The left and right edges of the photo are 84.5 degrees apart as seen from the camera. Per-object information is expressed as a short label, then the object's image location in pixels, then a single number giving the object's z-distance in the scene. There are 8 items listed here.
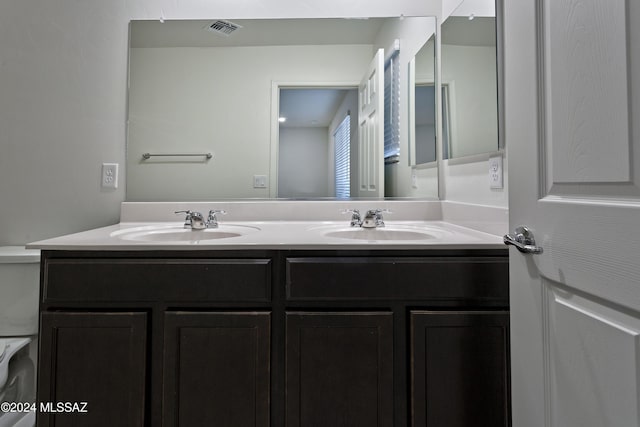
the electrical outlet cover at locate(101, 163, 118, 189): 1.63
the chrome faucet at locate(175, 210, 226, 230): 1.47
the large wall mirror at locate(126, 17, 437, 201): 1.69
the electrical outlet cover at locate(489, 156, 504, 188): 1.22
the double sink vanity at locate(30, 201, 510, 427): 1.01
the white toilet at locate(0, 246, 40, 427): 1.33
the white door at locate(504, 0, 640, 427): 0.55
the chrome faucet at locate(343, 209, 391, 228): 1.48
